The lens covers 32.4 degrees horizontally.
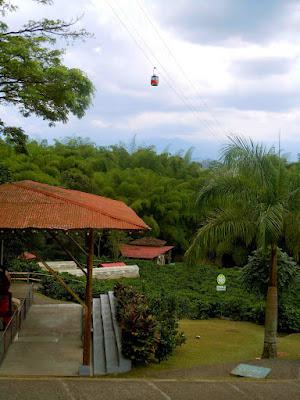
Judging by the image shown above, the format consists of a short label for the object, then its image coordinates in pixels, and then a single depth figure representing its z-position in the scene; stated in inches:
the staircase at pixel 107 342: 402.0
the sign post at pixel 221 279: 823.0
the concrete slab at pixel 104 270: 1075.3
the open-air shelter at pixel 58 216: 378.9
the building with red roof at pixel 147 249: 1396.4
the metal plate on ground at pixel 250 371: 385.1
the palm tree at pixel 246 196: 441.7
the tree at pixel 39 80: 487.2
